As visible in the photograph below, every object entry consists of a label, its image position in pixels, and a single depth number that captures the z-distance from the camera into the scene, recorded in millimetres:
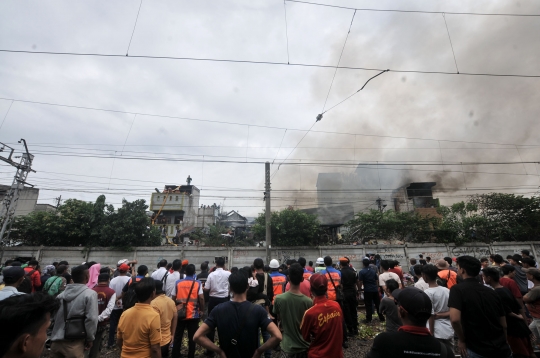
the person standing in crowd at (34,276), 6525
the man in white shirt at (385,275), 6293
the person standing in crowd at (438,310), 3871
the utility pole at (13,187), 14703
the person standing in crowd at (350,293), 6703
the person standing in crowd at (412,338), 1898
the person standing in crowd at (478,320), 2912
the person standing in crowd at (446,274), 5473
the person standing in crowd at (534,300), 4238
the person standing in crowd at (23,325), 1437
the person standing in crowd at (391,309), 4422
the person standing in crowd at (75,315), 3471
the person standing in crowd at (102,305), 4641
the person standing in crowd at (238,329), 2482
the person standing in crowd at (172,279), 5922
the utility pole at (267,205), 14945
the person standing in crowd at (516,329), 3477
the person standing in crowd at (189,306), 5137
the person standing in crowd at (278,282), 5734
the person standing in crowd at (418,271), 5893
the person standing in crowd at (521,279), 5793
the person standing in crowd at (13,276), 4000
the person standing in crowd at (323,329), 2994
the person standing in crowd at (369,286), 7508
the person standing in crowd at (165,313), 4191
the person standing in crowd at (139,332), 3018
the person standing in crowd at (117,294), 6055
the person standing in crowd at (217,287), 5863
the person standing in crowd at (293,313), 3309
